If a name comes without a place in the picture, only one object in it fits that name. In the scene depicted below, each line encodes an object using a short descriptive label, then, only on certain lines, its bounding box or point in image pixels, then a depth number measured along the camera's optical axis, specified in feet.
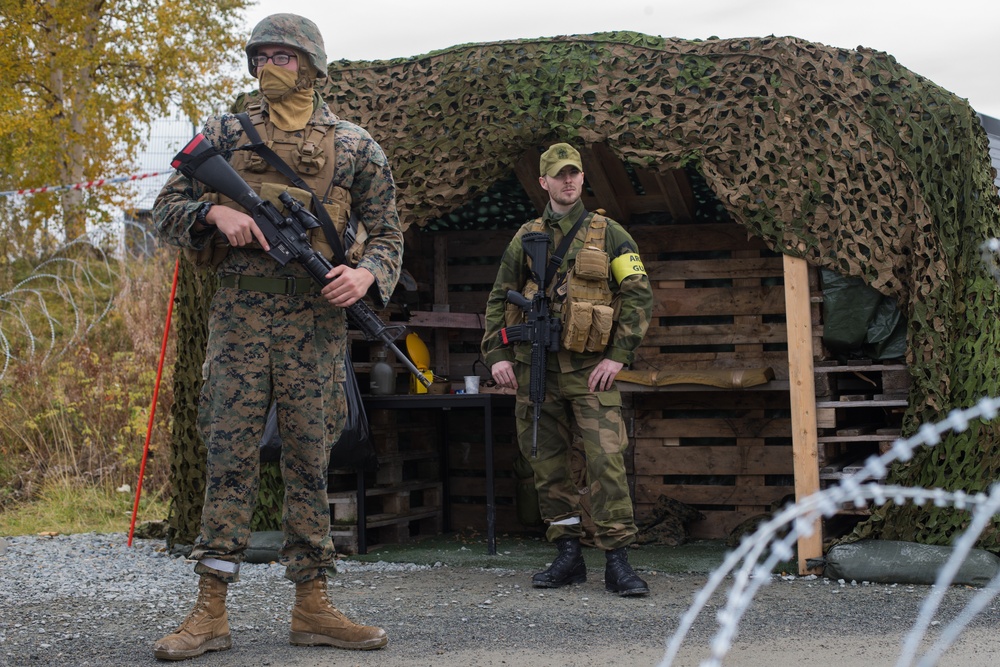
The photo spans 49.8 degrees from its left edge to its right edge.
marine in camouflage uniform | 12.50
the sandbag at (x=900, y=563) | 16.30
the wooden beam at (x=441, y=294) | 24.70
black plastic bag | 19.19
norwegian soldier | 16.69
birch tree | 46.14
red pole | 19.99
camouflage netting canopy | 16.81
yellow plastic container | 22.55
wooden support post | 17.78
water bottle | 21.27
